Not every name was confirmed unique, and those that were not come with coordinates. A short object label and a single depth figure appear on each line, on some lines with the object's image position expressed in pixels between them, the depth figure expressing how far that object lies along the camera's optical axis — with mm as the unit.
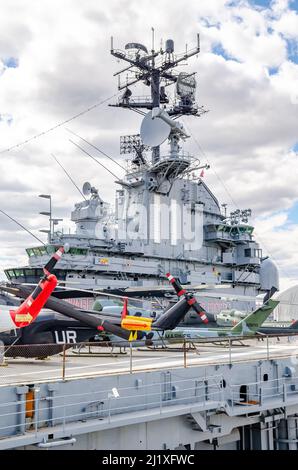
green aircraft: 25741
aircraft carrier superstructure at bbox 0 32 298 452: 10234
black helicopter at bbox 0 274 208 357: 17094
